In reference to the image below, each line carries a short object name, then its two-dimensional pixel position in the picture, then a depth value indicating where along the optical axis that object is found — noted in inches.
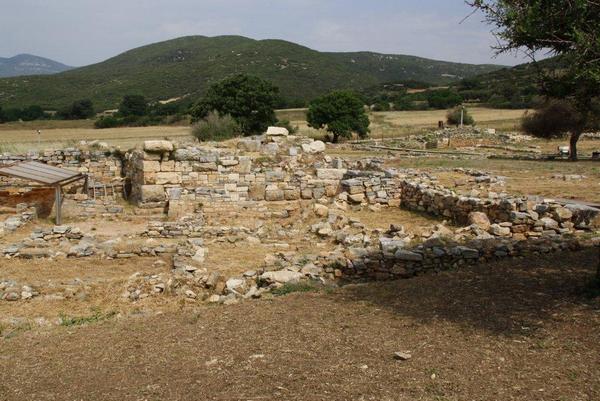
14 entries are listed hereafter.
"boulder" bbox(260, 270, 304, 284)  348.8
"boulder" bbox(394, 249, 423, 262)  361.7
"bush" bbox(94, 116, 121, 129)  2384.4
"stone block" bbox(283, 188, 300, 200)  700.0
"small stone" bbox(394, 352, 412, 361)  212.7
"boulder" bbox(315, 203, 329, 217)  606.2
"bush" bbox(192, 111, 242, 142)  1283.2
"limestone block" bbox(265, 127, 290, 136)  913.8
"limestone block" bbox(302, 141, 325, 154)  824.3
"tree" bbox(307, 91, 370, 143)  1865.2
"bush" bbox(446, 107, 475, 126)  2260.2
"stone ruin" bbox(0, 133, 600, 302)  368.5
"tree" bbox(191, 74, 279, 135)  1690.5
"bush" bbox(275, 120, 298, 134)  1770.8
